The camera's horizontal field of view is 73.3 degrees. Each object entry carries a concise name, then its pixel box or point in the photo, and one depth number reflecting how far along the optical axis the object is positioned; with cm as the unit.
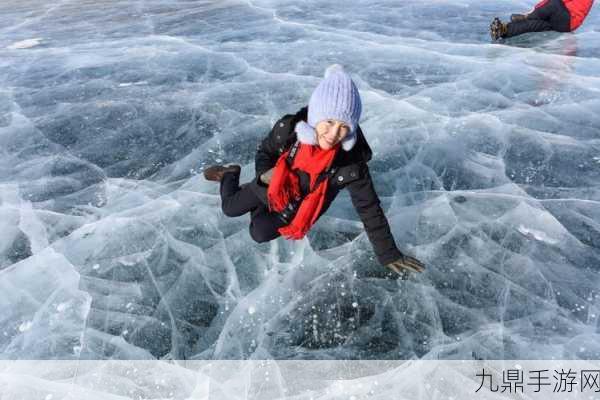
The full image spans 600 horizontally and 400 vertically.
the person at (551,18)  445
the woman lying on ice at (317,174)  159
